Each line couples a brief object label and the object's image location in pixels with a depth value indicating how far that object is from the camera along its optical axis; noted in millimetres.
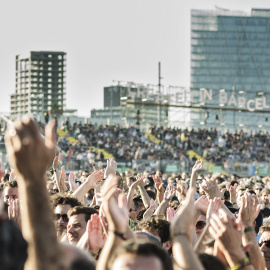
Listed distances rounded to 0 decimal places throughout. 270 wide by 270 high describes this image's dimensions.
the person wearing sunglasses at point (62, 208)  7377
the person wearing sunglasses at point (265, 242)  6082
